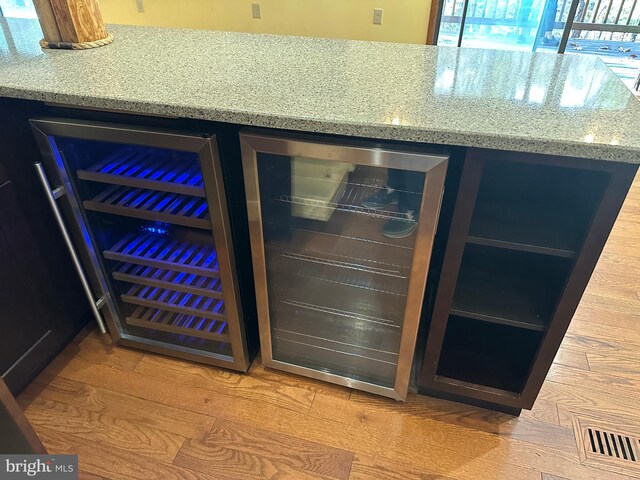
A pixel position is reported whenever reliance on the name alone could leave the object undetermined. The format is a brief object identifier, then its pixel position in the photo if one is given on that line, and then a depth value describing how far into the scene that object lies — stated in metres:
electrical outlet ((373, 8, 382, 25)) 3.72
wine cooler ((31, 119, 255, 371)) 1.17
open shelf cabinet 1.02
